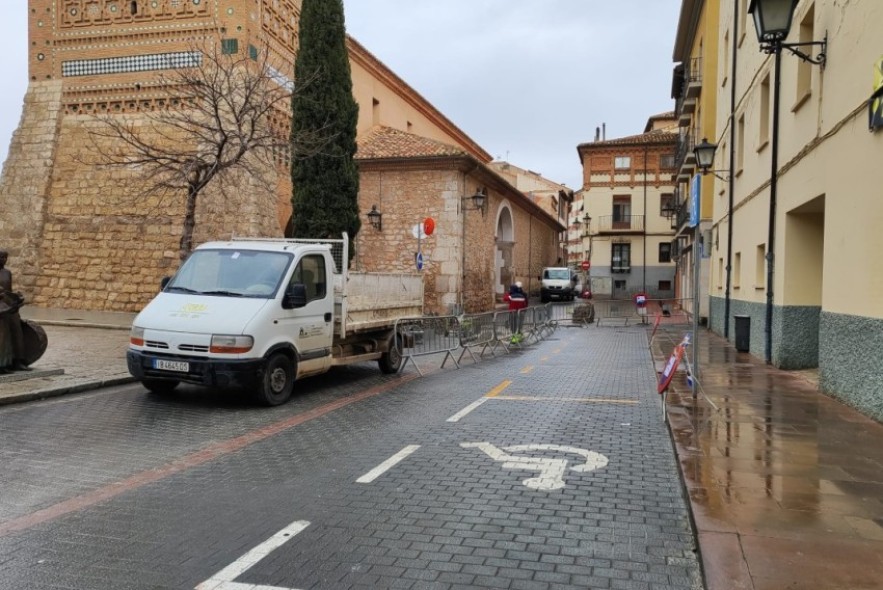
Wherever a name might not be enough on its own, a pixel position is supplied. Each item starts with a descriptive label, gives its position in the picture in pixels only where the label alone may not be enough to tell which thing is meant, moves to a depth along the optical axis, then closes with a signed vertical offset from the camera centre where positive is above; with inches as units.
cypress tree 716.0 +169.5
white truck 318.0 -22.7
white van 1589.6 -5.6
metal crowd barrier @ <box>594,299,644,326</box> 1096.2 -50.9
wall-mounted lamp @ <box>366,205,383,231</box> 980.6 +87.1
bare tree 511.8 +149.2
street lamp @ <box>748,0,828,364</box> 312.3 +126.0
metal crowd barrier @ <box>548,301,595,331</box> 1052.7 -51.1
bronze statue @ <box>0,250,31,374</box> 355.9 -31.3
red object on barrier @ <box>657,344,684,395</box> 305.4 -40.6
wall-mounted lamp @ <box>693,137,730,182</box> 534.9 +106.4
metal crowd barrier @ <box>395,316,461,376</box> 481.7 -43.3
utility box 545.3 -40.5
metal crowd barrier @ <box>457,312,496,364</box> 561.8 -46.5
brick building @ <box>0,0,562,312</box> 761.6 +136.3
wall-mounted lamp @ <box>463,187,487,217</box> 936.3 +117.5
